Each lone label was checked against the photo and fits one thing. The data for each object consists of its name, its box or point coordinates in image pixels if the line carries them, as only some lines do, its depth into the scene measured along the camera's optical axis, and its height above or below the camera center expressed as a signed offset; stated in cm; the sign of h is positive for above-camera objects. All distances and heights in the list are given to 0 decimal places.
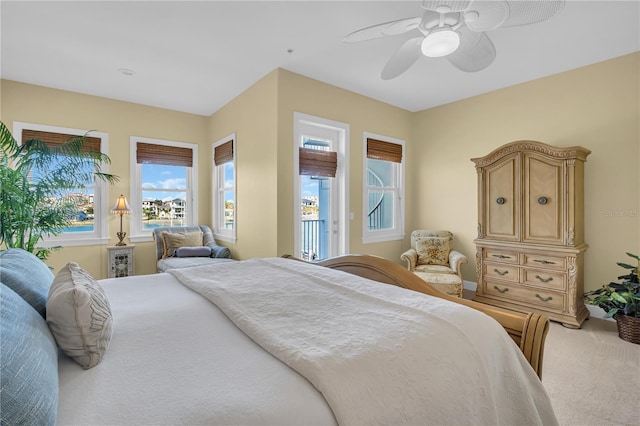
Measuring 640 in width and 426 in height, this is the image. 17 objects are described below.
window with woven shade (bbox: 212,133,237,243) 437 +36
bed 74 -44
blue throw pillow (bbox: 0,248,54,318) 105 -24
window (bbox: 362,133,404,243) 430 +35
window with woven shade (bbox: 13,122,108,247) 374 +22
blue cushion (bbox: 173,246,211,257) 409 -52
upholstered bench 394 -48
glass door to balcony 388 +18
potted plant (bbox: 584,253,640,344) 267 -80
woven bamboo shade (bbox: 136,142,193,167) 447 +87
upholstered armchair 348 -60
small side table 406 -64
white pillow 91 -34
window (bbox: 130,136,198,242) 447 +43
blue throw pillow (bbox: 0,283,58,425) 56 -33
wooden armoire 309 -18
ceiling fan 166 +113
